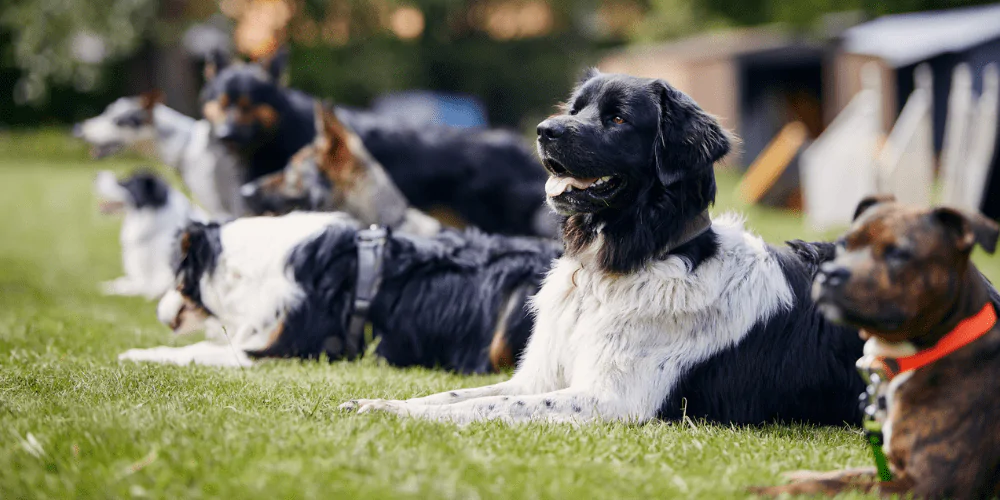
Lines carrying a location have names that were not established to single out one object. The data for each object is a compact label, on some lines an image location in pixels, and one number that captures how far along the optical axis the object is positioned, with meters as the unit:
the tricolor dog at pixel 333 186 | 6.82
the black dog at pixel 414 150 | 8.02
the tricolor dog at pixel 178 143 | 8.46
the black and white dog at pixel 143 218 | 7.91
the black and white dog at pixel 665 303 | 3.49
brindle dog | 2.39
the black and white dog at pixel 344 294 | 4.82
